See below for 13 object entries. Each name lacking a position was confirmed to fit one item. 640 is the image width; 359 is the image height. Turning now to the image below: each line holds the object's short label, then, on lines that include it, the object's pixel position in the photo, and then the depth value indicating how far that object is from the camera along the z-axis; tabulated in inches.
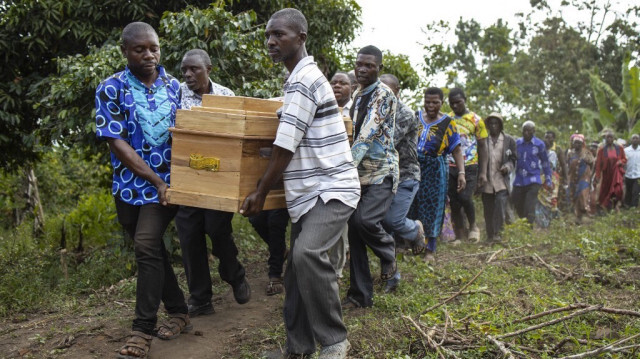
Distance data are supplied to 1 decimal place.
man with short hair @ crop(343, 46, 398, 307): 185.3
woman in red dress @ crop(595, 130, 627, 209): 525.7
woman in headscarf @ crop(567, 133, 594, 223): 497.7
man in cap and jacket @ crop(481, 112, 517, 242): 366.0
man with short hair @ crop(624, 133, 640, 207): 537.6
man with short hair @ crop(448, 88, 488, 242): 332.5
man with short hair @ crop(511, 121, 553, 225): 404.5
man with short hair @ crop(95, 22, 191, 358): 145.9
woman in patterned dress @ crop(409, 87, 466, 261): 276.7
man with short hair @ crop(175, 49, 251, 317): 179.2
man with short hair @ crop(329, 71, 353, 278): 244.7
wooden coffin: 129.7
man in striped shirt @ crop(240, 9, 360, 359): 128.4
